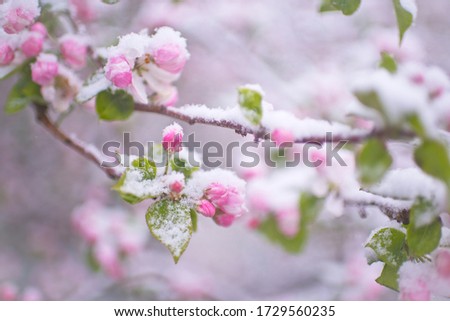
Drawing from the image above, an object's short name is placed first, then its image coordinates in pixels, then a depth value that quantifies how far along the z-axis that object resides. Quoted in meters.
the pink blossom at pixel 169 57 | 0.47
